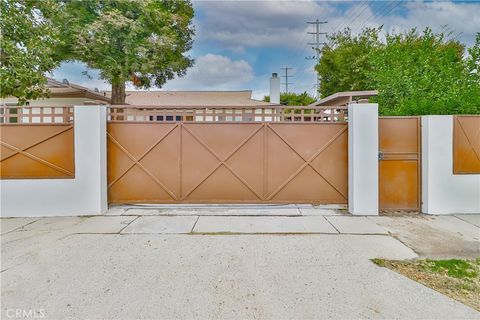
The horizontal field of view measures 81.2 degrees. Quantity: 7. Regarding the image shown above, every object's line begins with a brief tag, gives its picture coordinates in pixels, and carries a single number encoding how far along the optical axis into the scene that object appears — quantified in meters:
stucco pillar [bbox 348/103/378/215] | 5.38
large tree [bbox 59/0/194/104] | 11.25
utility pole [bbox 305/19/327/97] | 29.68
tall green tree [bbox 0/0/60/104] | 4.54
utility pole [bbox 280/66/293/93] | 40.95
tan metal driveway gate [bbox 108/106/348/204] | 5.79
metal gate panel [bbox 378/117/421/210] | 5.56
